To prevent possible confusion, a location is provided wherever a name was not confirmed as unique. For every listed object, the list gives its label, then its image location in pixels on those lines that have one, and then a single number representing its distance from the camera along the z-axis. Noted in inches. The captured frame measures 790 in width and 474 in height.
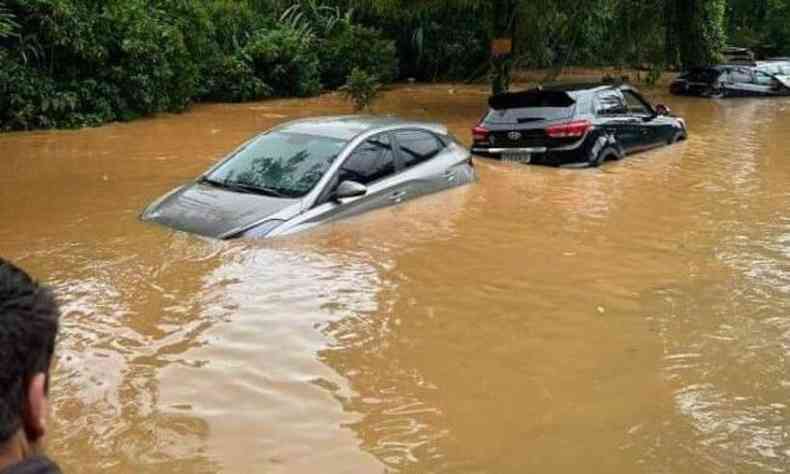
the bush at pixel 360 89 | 829.2
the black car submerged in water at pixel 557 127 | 520.7
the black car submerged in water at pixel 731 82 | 1091.9
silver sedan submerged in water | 332.5
